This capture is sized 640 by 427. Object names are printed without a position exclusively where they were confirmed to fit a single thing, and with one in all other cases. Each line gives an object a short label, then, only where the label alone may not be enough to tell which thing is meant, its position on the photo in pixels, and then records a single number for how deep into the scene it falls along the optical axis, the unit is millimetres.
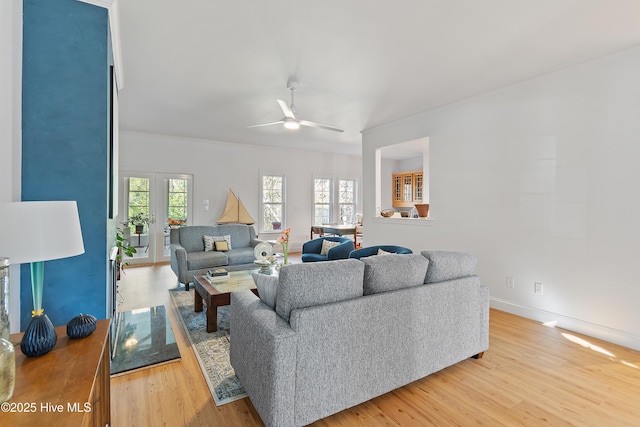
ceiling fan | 3575
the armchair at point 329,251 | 4574
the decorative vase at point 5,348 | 926
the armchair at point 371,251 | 3681
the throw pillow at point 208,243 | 5085
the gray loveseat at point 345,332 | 1644
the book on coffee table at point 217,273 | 3764
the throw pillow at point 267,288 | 1926
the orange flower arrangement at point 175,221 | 6555
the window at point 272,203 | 7750
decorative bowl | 5555
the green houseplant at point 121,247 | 3452
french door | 6297
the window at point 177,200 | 6656
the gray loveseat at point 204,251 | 4523
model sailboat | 7051
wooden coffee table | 3039
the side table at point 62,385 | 893
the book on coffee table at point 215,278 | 3590
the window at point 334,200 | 8586
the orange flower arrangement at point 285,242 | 4007
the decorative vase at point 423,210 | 4898
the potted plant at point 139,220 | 6328
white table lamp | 1161
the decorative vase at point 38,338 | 1168
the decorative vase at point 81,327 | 1340
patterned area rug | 2102
